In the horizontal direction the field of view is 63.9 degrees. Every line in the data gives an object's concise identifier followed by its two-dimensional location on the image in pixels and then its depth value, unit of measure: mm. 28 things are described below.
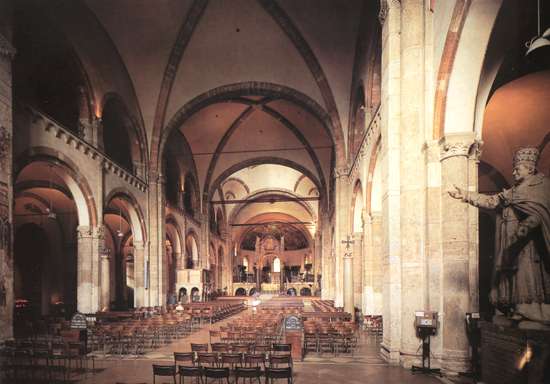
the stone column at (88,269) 17609
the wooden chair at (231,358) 8906
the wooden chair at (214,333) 12557
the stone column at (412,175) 9656
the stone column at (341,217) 23922
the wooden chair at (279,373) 7723
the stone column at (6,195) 11695
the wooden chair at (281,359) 8734
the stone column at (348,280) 22000
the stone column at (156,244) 24344
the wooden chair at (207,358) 8969
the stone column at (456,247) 9000
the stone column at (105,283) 20914
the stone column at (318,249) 47191
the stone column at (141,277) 23688
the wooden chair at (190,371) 7882
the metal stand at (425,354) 9008
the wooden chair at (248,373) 7773
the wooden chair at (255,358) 8789
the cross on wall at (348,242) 20939
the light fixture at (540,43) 5438
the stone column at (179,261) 32594
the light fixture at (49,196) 15484
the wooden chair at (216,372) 7643
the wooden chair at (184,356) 9103
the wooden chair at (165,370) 7953
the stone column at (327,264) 34162
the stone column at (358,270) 21500
